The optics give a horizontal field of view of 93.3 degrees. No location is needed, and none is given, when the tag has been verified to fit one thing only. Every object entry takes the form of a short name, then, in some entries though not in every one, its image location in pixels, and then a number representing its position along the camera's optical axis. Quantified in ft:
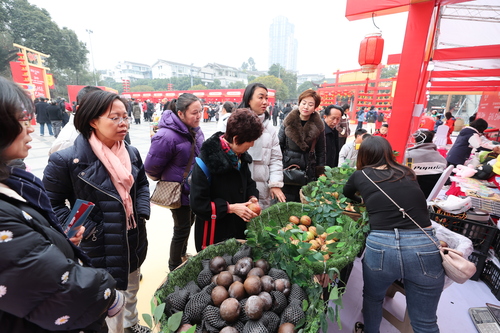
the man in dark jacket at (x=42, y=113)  30.14
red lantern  12.19
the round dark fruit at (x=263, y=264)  4.02
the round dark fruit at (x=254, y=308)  3.15
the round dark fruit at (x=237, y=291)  3.43
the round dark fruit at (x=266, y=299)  3.33
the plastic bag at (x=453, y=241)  5.06
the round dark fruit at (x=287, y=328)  3.07
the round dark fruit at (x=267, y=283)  3.61
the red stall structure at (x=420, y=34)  10.24
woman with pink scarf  4.15
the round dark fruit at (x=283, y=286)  3.64
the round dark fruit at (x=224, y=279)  3.59
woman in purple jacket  6.70
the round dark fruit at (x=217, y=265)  3.89
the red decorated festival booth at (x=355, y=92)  74.23
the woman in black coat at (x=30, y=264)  2.03
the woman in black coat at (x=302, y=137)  8.82
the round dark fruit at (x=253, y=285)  3.47
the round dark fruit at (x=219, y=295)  3.38
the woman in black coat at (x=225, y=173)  4.62
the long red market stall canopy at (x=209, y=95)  92.02
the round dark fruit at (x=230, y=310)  3.15
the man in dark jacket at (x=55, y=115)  28.81
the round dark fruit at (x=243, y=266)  3.82
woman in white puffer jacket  7.14
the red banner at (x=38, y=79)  49.83
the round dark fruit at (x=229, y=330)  2.96
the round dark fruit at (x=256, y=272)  3.76
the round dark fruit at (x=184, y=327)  3.01
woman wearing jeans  4.62
